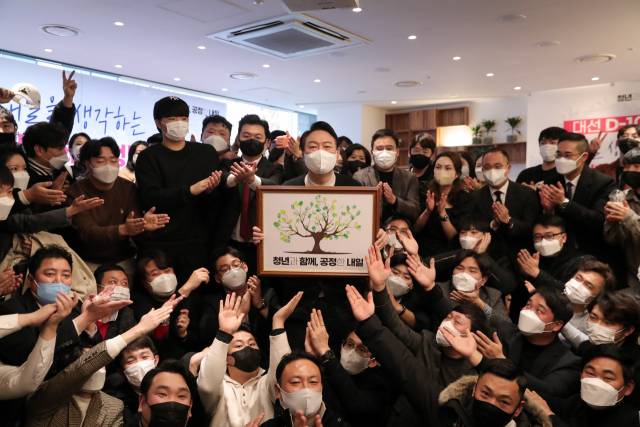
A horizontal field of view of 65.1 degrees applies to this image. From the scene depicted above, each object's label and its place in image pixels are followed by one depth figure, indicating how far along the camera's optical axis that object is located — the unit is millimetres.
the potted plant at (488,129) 11562
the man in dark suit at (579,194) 3639
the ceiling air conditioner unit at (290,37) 6203
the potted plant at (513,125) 11148
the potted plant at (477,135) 11680
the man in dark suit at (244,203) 3291
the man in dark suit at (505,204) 3658
